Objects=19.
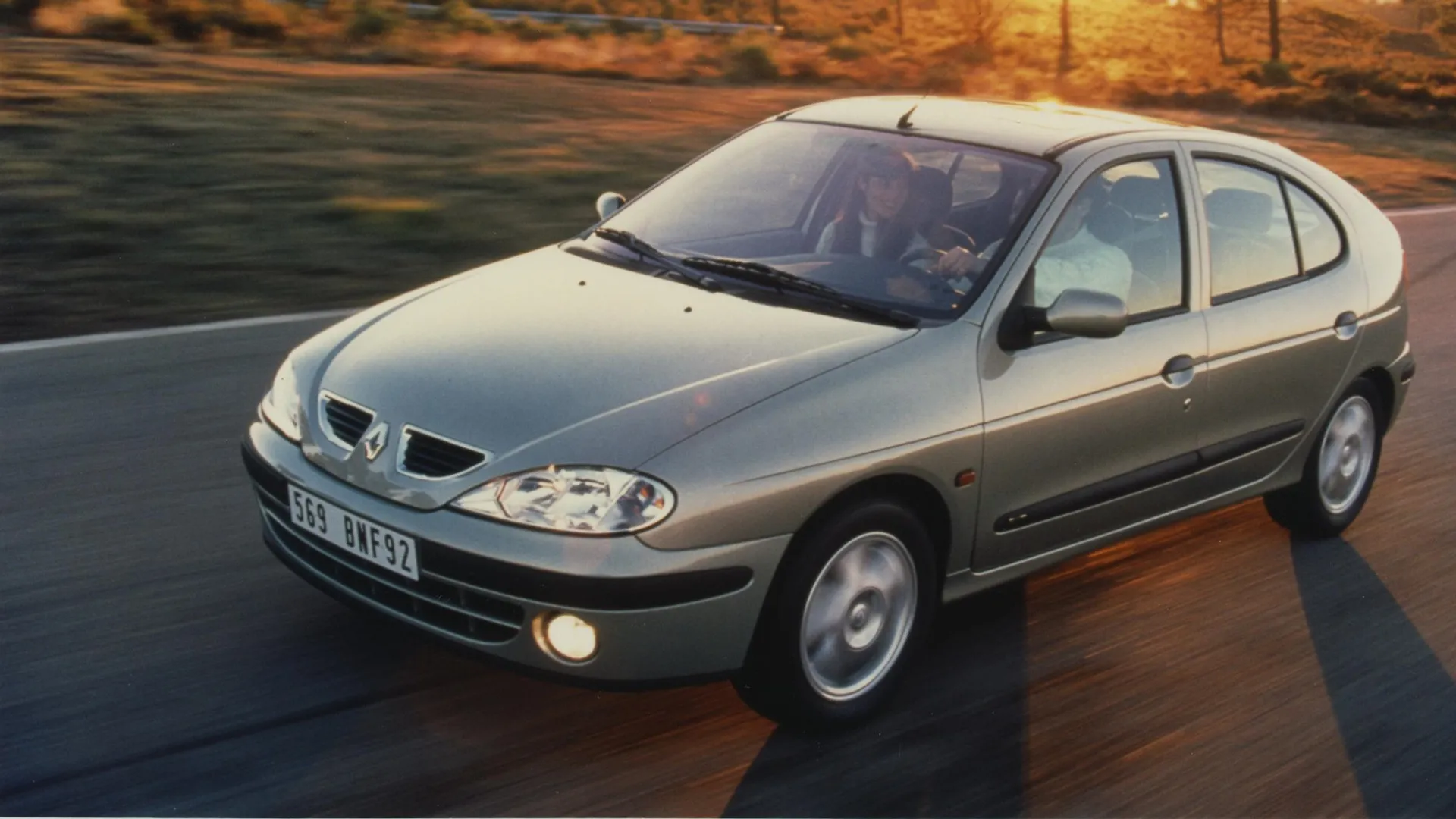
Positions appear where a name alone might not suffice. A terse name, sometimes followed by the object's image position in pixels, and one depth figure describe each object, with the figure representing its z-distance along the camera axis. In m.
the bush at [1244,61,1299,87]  42.25
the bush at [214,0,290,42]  19.42
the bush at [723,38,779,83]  25.23
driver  5.02
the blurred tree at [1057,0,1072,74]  41.47
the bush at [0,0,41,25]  17.08
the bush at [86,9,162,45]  17.12
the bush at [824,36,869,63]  33.00
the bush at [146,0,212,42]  18.20
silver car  4.00
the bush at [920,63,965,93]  29.17
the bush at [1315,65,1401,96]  40.78
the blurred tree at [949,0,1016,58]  40.31
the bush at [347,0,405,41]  20.66
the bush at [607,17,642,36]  31.64
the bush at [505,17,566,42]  26.26
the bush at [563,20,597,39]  28.62
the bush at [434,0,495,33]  24.61
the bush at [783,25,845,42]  42.53
